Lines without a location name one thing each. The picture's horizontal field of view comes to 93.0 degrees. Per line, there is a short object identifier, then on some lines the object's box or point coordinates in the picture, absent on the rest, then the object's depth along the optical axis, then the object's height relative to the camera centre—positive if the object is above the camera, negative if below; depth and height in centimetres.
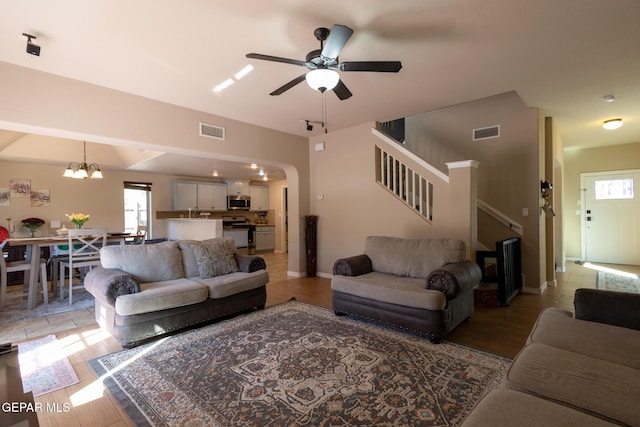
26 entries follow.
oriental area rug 185 -120
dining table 398 -50
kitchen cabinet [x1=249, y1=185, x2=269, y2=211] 974 +63
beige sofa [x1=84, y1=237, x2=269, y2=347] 281 -72
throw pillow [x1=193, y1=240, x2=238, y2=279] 364 -52
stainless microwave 920 +42
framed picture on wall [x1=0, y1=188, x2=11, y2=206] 575 +40
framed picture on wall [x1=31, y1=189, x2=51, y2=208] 612 +40
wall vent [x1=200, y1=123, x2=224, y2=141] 442 +127
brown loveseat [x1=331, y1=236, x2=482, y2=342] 283 -71
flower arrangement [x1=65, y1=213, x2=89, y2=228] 488 -2
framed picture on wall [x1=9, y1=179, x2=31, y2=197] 588 +60
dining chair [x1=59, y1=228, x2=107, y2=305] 428 -48
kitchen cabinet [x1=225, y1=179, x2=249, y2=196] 925 +91
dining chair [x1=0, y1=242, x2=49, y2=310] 386 -76
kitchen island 661 -28
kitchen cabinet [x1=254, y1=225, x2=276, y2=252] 926 -66
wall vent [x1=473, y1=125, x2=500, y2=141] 505 +140
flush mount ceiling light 495 +149
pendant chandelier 522 +84
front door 650 -7
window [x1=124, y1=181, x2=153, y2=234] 758 +29
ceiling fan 232 +120
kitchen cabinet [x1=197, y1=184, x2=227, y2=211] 865 +57
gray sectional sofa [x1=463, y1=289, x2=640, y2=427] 108 -71
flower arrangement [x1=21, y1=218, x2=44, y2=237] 582 -12
